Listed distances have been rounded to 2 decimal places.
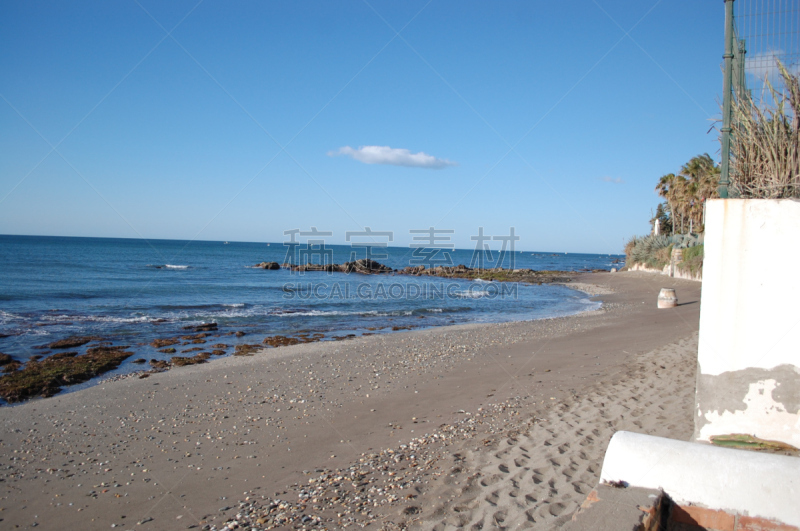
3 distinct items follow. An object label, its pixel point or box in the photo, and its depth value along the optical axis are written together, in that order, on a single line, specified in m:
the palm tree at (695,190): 35.51
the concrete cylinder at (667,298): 21.39
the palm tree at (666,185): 44.50
